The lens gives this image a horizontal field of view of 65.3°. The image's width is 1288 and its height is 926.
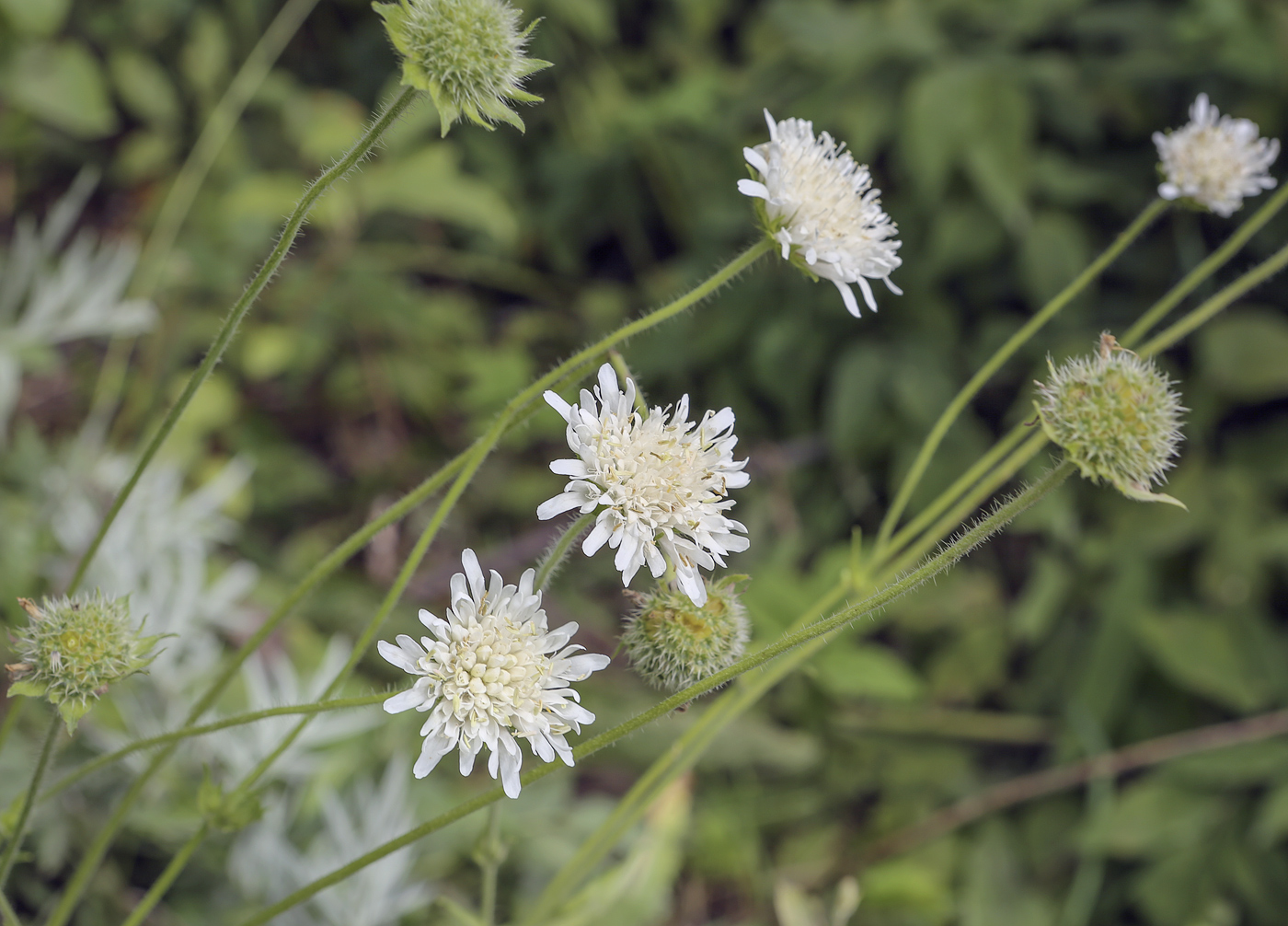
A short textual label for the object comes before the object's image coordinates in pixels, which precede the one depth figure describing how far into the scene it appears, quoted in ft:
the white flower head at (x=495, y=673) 2.75
